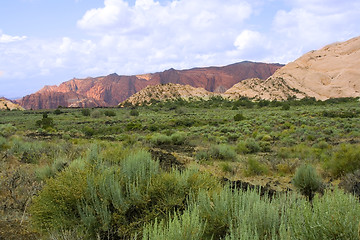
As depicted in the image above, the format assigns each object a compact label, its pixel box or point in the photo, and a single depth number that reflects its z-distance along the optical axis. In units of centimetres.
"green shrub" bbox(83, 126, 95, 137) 2376
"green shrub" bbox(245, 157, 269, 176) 880
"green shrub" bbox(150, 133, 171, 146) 1690
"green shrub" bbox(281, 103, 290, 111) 4225
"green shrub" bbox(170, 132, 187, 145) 1700
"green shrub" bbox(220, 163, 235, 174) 917
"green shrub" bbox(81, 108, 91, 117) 4739
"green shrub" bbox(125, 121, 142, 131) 2586
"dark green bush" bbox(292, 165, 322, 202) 655
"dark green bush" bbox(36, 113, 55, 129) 2930
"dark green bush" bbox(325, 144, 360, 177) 786
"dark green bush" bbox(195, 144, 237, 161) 1171
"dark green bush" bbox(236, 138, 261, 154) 1363
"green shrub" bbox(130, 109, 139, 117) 4370
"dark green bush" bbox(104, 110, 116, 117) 4538
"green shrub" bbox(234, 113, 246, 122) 2877
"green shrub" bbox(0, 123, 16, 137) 2380
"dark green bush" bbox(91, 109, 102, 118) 4376
